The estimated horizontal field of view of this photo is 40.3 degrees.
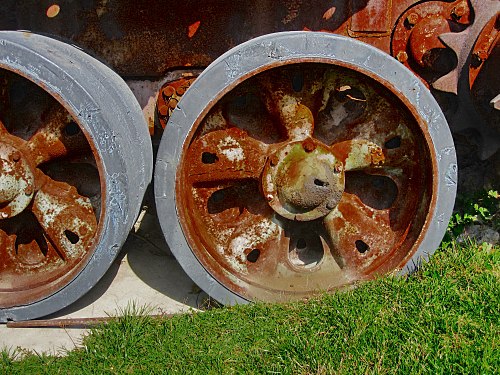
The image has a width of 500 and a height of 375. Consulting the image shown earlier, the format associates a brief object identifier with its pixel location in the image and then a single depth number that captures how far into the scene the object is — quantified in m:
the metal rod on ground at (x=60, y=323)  2.91
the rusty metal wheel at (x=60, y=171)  2.72
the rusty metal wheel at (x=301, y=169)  2.77
